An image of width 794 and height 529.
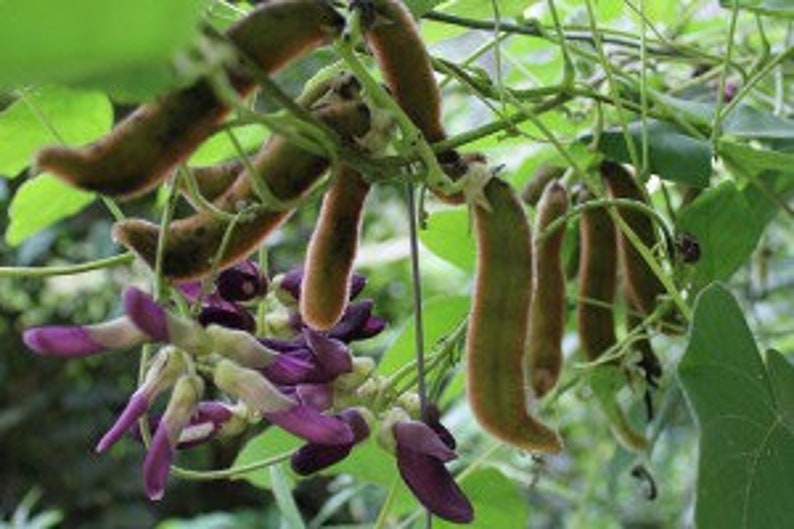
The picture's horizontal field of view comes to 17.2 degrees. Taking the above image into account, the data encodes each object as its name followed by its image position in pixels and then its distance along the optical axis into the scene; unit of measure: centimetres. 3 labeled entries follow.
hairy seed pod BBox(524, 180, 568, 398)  76
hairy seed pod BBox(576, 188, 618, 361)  80
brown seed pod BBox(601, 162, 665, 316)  79
